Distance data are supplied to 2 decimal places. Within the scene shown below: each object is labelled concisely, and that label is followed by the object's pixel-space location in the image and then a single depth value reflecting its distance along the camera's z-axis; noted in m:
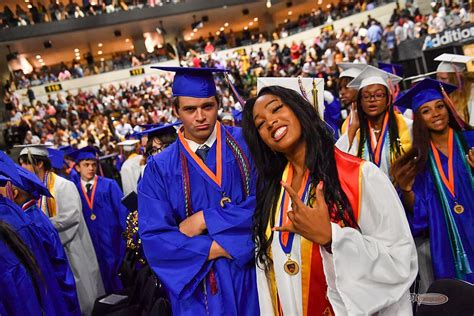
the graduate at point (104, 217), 5.62
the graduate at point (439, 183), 2.97
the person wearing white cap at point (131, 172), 7.26
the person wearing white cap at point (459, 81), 4.27
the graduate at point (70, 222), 4.74
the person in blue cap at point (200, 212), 2.29
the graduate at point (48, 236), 3.58
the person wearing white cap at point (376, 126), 3.60
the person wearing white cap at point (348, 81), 4.52
